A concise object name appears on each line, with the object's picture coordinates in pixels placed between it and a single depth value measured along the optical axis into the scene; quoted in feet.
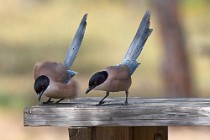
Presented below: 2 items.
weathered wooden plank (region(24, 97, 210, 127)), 30.07
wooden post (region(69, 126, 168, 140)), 32.14
